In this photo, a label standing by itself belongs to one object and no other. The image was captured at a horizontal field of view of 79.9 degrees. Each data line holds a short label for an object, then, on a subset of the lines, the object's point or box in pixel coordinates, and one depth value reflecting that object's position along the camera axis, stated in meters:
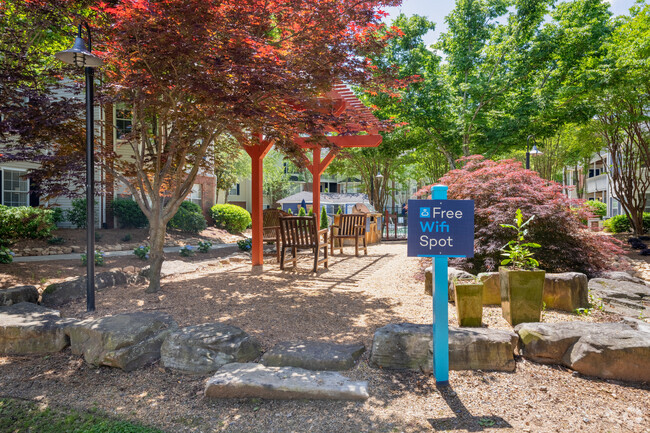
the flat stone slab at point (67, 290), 4.82
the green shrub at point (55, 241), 9.52
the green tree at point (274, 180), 31.11
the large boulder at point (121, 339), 3.21
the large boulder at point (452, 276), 4.40
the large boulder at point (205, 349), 3.11
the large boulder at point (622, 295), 4.41
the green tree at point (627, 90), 10.32
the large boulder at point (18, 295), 4.57
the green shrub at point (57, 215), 11.23
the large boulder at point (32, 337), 3.60
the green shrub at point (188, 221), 13.33
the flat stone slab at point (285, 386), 2.62
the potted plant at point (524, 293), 3.63
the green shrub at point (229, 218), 16.19
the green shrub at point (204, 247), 9.88
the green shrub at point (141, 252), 8.09
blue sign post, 2.69
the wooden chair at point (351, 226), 9.27
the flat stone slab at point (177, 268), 6.79
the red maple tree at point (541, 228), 5.24
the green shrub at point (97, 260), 7.02
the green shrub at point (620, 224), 16.33
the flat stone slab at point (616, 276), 5.36
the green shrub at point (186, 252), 9.16
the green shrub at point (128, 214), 12.80
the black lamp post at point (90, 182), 4.34
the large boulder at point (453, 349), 2.98
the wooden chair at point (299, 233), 6.65
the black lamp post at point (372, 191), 22.09
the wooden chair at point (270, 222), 8.35
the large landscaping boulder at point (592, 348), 2.80
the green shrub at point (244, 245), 10.25
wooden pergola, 7.55
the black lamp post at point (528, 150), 12.04
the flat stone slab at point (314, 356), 3.00
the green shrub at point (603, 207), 23.57
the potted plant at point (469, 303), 3.56
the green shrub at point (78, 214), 11.74
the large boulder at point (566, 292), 4.22
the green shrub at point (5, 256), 6.65
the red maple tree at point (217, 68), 4.13
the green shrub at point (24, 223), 8.96
